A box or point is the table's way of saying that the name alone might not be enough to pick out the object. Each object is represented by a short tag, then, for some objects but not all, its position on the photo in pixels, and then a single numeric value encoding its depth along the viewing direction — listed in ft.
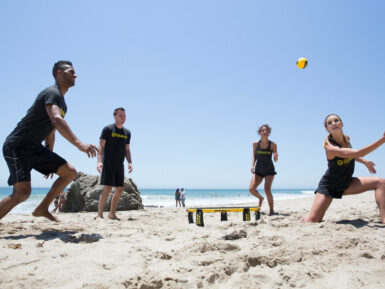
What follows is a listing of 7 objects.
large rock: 27.53
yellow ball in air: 21.52
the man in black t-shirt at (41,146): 9.96
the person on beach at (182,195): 62.85
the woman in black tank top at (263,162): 20.18
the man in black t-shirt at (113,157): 17.13
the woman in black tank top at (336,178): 12.83
